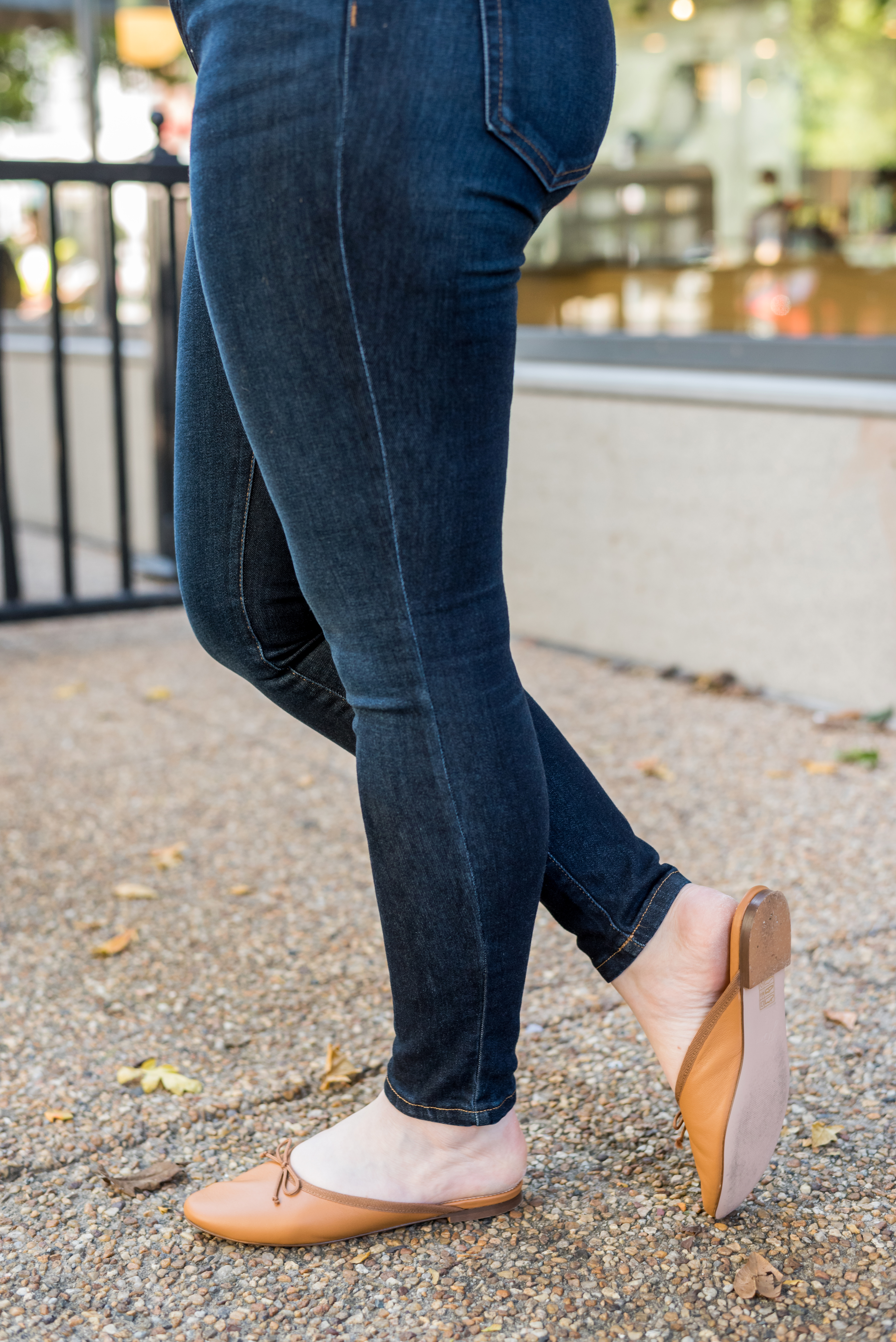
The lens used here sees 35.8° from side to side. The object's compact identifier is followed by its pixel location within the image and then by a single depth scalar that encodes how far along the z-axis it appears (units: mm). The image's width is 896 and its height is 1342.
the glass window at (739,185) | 3945
